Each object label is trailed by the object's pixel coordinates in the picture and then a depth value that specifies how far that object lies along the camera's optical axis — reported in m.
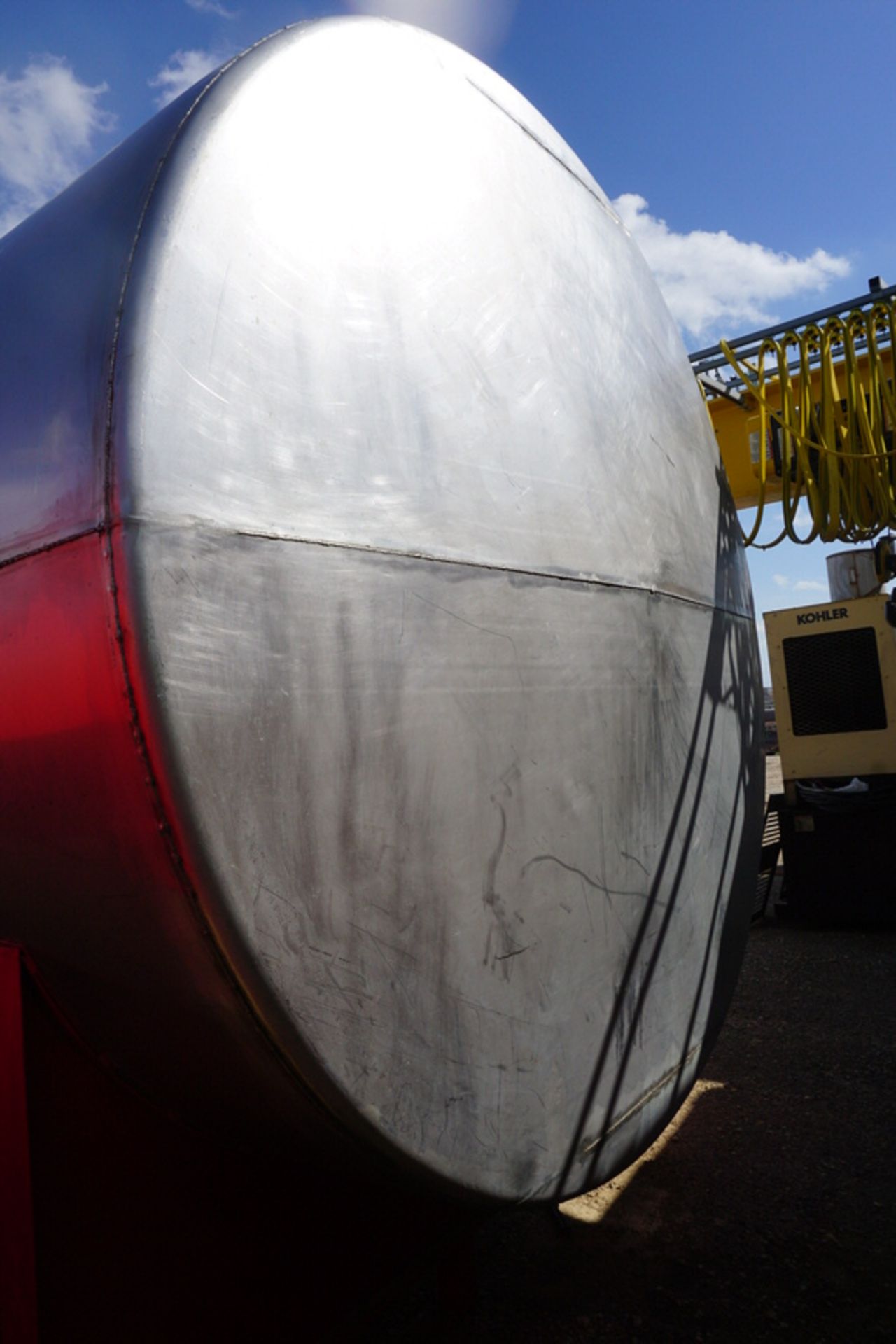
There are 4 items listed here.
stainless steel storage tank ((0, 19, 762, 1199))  0.98
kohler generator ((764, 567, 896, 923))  5.48
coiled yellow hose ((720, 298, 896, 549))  4.02
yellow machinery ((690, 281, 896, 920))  4.13
